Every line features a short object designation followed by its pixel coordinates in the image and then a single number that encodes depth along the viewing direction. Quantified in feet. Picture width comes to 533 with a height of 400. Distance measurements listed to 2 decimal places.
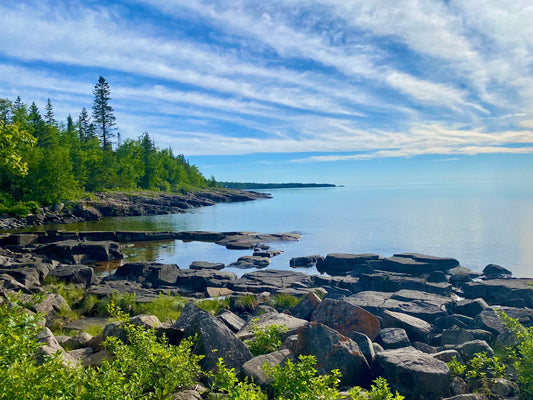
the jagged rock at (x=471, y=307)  47.26
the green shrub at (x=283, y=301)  49.97
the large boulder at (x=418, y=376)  22.03
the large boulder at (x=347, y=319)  31.22
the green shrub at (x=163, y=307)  42.42
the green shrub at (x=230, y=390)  14.58
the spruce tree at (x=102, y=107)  331.36
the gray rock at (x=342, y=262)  91.45
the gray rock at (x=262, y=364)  20.36
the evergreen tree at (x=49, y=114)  348.94
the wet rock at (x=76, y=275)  64.13
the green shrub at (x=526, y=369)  20.97
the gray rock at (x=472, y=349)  26.17
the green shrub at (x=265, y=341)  25.44
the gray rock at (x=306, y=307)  38.28
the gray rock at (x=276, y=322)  29.09
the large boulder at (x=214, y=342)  23.17
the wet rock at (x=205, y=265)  85.51
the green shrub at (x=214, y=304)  46.20
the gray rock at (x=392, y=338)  29.25
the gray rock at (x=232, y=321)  32.14
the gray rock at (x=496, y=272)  80.89
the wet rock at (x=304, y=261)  99.19
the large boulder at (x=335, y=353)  22.85
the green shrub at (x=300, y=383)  15.16
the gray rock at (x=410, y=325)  33.96
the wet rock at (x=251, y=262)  94.20
